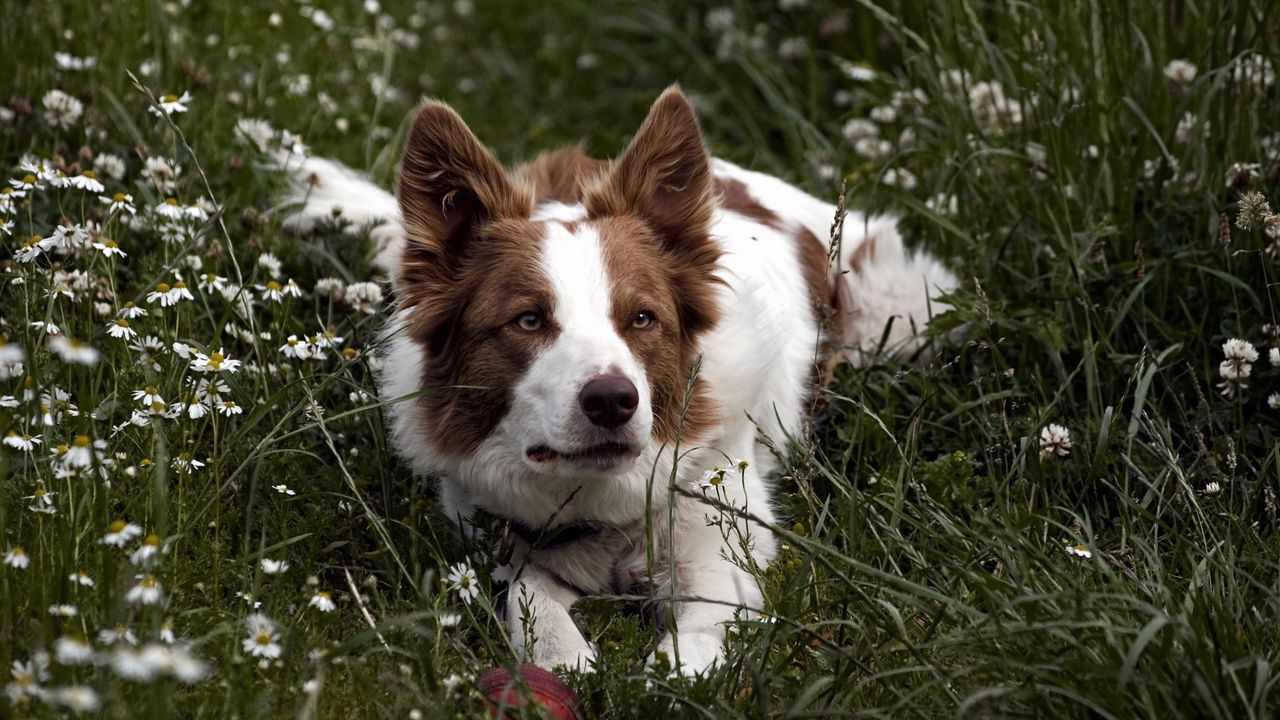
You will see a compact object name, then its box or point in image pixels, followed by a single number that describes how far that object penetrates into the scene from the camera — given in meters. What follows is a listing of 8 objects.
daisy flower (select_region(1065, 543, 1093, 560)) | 3.37
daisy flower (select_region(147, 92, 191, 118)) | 3.86
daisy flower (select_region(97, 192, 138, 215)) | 3.89
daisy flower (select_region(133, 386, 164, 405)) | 3.48
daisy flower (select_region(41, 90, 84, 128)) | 4.90
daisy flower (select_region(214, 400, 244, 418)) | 3.63
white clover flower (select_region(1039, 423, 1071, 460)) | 4.05
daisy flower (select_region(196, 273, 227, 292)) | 4.00
